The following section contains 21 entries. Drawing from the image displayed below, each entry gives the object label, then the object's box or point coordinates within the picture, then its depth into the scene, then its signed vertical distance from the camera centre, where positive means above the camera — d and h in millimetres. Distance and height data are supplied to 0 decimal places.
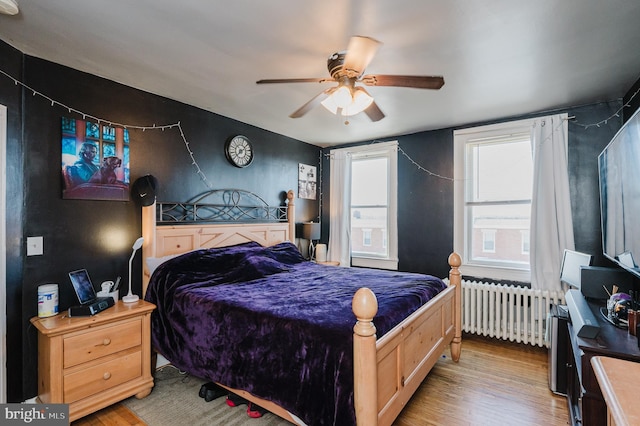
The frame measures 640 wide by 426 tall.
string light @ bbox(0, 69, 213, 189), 2234 +788
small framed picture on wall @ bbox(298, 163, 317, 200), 4718 +502
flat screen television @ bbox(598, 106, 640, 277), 1819 +120
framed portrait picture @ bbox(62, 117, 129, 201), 2402 +423
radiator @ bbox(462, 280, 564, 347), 3174 -1041
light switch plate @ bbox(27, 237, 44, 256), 2188 -237
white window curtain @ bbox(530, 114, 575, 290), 3135 +113
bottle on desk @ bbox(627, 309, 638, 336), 1666 -576
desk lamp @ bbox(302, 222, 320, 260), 4500 -253
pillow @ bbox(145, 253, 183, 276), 2738 -437
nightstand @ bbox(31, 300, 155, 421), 2002 -1006
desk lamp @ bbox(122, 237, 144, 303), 2494 -667
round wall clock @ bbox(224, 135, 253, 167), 3611 +745
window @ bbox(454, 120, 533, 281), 3504 +183
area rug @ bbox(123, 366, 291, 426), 2105 -1408
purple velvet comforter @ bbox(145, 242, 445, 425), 1650 -678
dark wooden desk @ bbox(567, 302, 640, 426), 1469 -674
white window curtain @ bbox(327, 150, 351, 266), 4699 +24
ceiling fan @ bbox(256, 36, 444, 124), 1667 +815
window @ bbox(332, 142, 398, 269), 4367 +127
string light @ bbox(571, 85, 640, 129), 2805 +941
